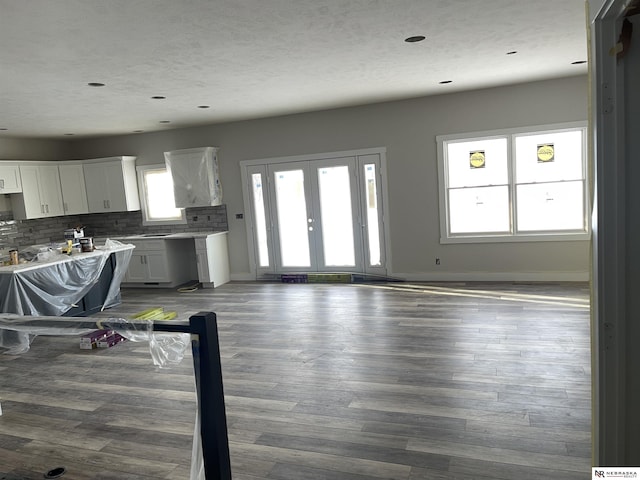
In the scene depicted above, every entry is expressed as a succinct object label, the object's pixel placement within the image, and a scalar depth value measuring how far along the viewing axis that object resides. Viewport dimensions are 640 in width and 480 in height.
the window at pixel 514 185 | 6.15
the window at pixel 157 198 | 8.23
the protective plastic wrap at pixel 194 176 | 7.59
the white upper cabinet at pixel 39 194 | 7.50
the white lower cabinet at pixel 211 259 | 7.46
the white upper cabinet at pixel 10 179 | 7.12
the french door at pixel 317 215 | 7.09
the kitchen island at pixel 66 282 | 4.84
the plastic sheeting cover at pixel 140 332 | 2.01
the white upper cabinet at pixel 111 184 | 8.09
